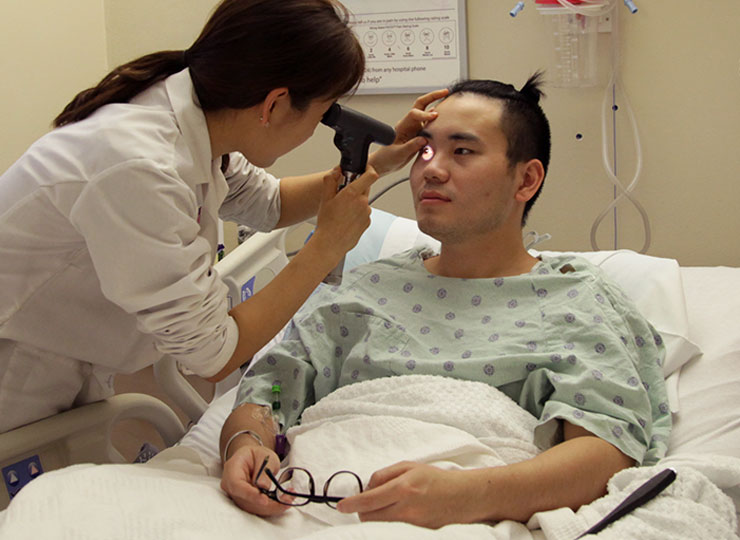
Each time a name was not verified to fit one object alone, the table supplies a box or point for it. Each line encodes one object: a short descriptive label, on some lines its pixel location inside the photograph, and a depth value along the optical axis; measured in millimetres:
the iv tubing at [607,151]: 2785
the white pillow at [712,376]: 1647
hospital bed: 1194
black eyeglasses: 1335
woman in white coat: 1333
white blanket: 1171
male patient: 1382
